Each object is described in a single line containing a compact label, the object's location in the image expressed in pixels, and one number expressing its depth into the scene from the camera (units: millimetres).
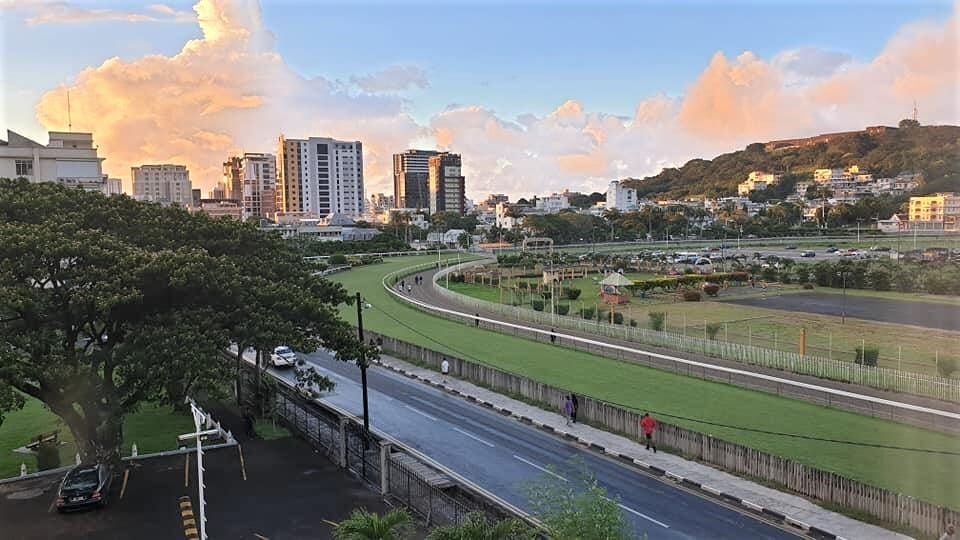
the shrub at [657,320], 37281
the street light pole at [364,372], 20714
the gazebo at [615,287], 49000
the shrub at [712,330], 34850
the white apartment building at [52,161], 59094
